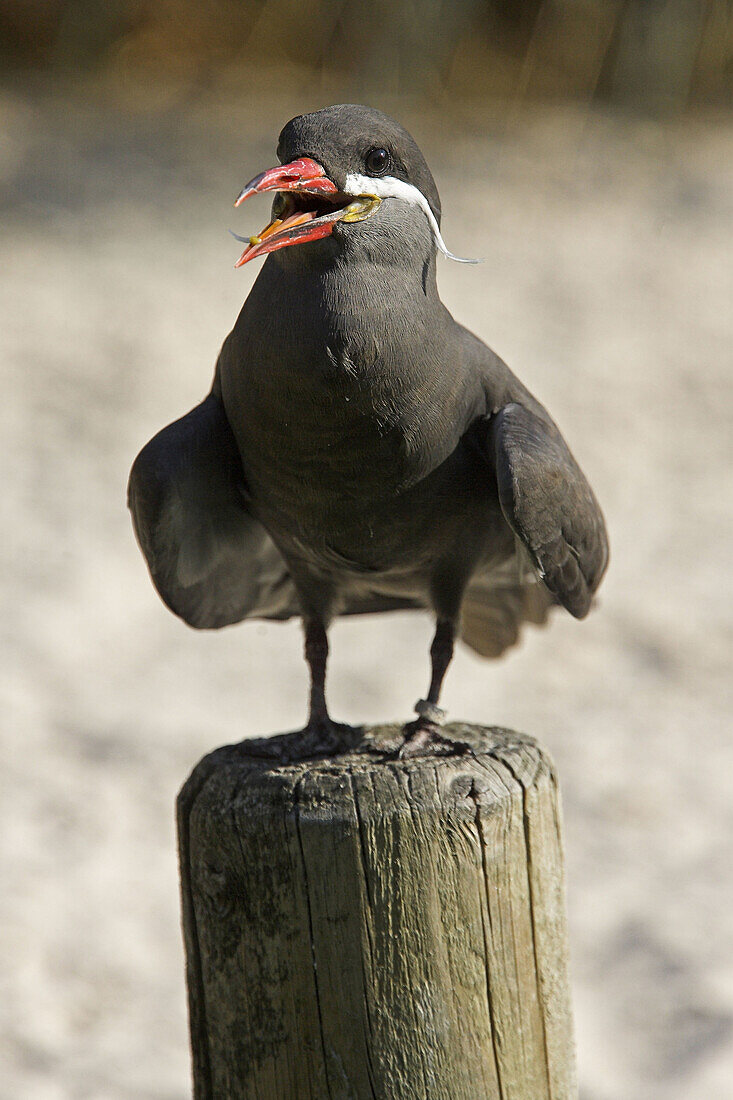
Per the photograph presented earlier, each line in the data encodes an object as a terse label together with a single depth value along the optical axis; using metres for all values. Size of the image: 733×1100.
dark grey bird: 5.38
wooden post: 4.81
